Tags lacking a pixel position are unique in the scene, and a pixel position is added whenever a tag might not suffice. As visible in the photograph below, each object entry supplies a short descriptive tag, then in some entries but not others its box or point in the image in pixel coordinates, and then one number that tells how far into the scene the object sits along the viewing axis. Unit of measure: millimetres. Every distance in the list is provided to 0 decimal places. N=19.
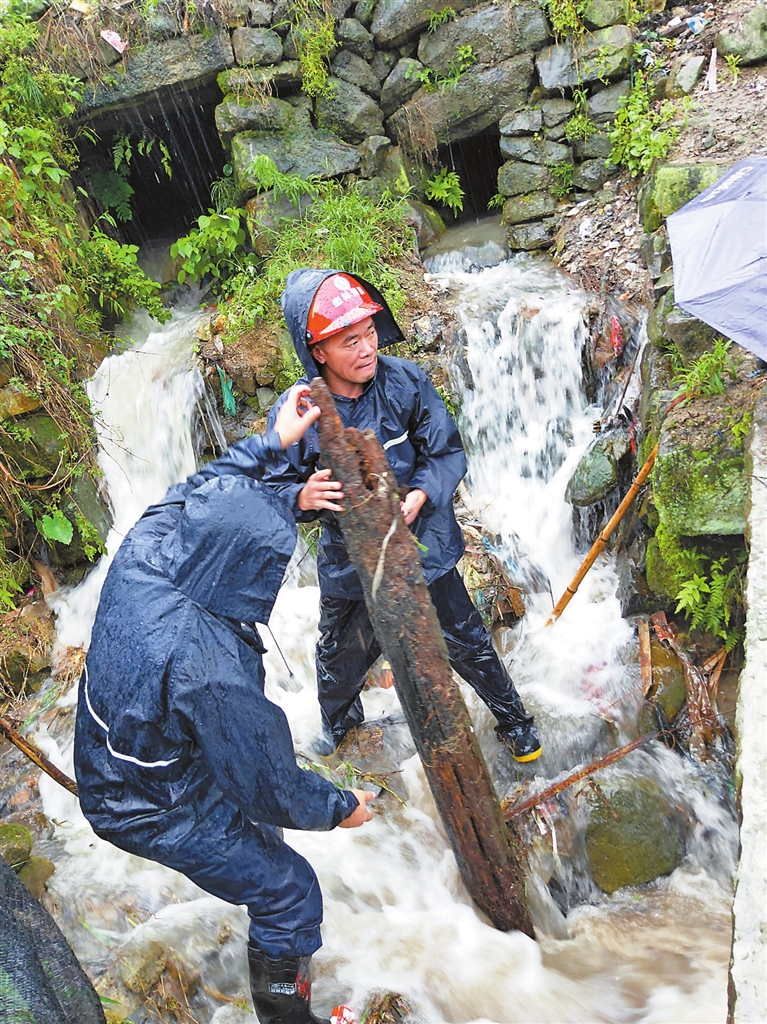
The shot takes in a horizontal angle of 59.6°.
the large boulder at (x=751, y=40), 6922
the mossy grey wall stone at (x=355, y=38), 7707
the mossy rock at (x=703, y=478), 3865
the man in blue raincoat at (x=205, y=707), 1916
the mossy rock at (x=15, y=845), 3801
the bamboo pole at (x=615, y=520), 4398
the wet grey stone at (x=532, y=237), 7645
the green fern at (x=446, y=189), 8234
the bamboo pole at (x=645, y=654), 4104
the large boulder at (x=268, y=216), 7438
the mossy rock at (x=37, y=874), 3758
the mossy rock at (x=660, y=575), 4215
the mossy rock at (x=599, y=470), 5242
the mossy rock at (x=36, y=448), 5945
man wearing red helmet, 2746
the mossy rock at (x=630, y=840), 3441
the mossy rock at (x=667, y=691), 4000
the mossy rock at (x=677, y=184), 5555
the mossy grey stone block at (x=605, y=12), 7453
